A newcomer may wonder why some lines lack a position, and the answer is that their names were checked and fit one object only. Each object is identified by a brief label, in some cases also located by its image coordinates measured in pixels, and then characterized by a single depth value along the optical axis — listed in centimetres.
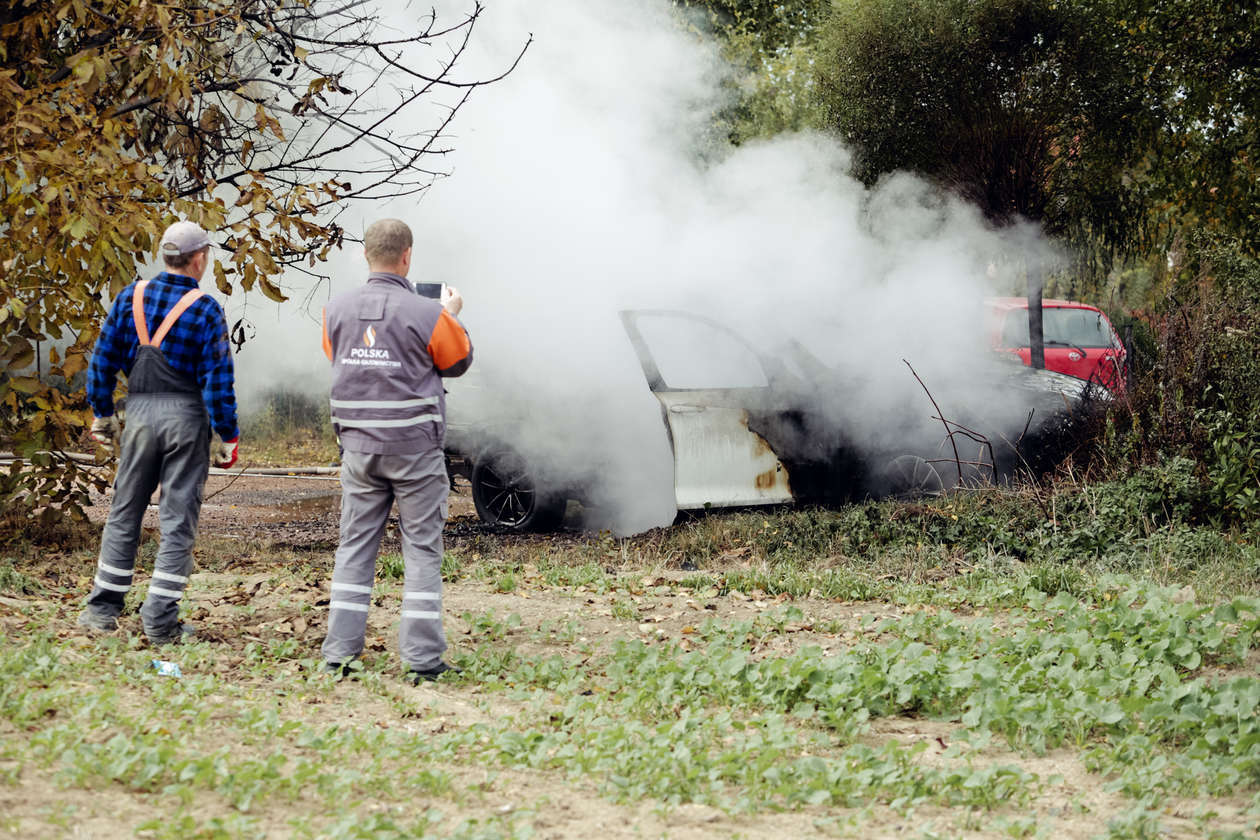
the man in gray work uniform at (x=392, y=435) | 927
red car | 2478
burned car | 1505
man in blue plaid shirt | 991
